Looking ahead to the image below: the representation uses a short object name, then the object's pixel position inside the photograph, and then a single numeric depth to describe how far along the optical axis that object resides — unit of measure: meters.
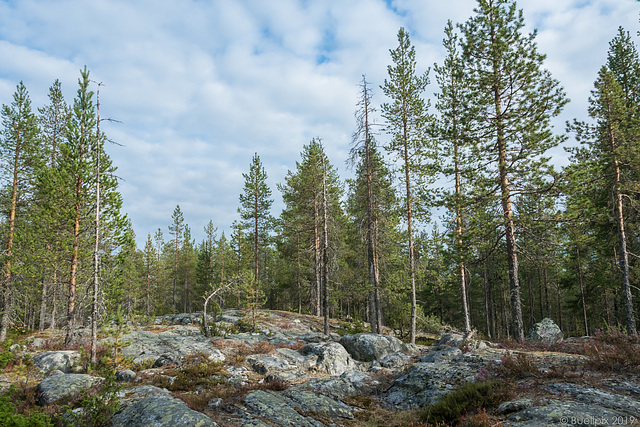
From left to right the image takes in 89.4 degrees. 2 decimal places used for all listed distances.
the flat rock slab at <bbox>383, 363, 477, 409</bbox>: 8.38
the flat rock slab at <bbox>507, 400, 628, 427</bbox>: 5.19
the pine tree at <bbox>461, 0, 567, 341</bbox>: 13.65
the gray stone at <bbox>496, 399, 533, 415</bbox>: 6.13
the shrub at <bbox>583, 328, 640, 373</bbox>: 7.32
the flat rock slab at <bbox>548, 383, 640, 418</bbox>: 5.54
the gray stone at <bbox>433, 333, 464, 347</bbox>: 16.86
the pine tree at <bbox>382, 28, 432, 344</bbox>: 19.84
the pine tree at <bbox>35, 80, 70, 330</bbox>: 15.80
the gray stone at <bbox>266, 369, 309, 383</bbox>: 11.08
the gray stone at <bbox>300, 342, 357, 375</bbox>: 13.91
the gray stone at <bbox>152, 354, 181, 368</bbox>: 12.80
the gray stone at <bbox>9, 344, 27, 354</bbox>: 15.48
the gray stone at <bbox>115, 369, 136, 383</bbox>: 10.67
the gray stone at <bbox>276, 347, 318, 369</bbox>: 14.19
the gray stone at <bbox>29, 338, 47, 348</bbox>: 17.00
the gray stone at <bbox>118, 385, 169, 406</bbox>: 8.02
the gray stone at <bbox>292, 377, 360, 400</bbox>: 9.57
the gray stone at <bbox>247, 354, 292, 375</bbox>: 12.93
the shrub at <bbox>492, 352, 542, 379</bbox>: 7.72
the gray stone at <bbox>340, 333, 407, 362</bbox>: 16.03
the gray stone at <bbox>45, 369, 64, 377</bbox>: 11.53
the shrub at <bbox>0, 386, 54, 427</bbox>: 4.50
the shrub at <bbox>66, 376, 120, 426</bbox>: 6.17
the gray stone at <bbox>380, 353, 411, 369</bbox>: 13.48
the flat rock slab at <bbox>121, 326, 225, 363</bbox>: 13.62
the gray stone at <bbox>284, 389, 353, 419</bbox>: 8.09
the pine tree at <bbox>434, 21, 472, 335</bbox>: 14.94
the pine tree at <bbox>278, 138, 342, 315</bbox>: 29.19
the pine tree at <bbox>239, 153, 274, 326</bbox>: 34.09
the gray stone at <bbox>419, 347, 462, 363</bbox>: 11.36
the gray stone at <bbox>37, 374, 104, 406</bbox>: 8.15
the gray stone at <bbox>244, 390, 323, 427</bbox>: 7.09
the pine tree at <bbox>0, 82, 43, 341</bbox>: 21.91
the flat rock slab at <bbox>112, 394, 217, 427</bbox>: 5.81
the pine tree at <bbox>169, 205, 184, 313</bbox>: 53.28
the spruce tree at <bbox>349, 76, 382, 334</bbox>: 20.34
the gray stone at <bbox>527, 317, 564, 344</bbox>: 14.90
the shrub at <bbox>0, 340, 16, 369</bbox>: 5.70
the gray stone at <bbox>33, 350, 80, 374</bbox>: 12.44
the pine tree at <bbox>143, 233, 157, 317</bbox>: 44.97
